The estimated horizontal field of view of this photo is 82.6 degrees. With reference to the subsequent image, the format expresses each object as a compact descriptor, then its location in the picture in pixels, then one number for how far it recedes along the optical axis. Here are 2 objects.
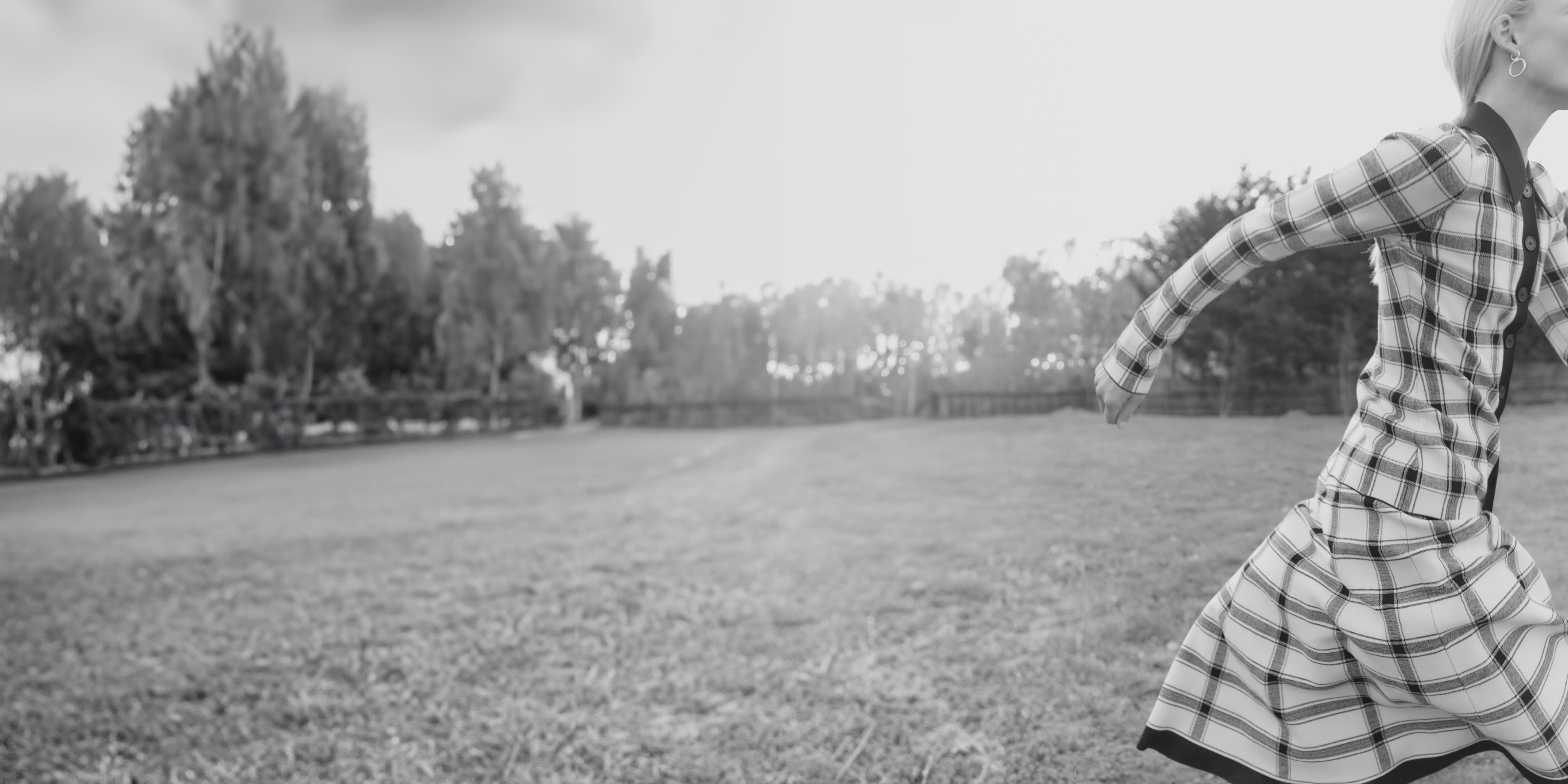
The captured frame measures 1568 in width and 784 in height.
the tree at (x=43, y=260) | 15.99
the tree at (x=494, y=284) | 12.54
